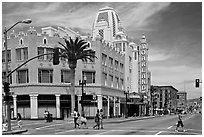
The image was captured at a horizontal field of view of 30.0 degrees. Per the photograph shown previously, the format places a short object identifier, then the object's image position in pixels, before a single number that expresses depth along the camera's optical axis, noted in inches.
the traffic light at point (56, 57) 882.1
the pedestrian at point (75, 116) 1114.8
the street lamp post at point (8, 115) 968.1
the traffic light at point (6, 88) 954.2
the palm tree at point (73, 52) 1711.4
